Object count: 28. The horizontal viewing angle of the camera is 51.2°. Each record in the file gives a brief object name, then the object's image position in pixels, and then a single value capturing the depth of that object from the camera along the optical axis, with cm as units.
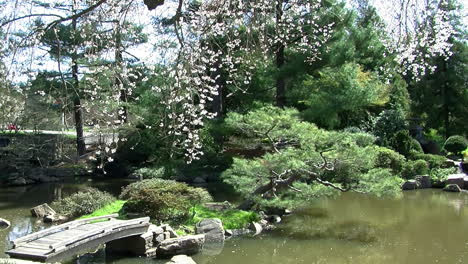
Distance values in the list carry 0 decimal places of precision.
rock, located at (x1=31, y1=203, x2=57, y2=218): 1084
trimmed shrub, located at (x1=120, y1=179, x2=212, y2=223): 877
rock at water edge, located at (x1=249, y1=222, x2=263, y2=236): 892
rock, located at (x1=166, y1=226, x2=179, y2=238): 817
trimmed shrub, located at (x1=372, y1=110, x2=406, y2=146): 1642
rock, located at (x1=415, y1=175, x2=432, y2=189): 1410
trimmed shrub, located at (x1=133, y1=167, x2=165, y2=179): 1546
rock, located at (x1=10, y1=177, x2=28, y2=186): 1648
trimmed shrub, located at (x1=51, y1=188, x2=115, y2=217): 1047
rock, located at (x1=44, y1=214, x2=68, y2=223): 1032
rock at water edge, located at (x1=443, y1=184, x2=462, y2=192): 1338
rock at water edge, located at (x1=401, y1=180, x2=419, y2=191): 1384
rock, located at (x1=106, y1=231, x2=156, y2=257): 764
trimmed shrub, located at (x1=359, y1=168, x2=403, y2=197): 904
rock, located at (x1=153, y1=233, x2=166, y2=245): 790
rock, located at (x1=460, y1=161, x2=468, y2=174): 1498
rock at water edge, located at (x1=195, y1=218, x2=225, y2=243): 834
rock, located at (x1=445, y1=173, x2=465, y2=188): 1368
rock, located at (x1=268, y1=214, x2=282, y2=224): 977
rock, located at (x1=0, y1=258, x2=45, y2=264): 485
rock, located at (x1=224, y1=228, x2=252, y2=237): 872
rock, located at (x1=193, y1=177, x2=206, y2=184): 1588
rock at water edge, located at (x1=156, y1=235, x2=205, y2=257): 745
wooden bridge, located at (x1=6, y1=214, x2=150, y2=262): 609
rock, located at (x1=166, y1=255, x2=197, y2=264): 671
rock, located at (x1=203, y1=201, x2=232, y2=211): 1008
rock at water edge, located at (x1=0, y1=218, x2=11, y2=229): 990
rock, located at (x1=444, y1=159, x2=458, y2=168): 1520
